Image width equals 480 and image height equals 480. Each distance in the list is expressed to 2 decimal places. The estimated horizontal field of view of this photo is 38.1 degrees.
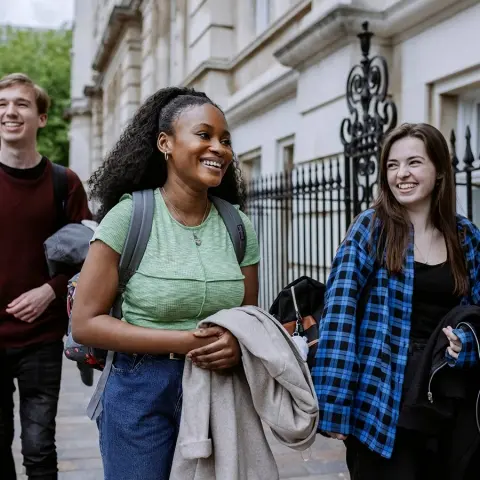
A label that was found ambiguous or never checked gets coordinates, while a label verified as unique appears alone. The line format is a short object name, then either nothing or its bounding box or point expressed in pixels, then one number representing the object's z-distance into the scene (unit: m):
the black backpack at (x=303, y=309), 2.83
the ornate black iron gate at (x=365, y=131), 5.70
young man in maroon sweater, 3.30
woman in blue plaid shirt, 2.64
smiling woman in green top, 2.16
